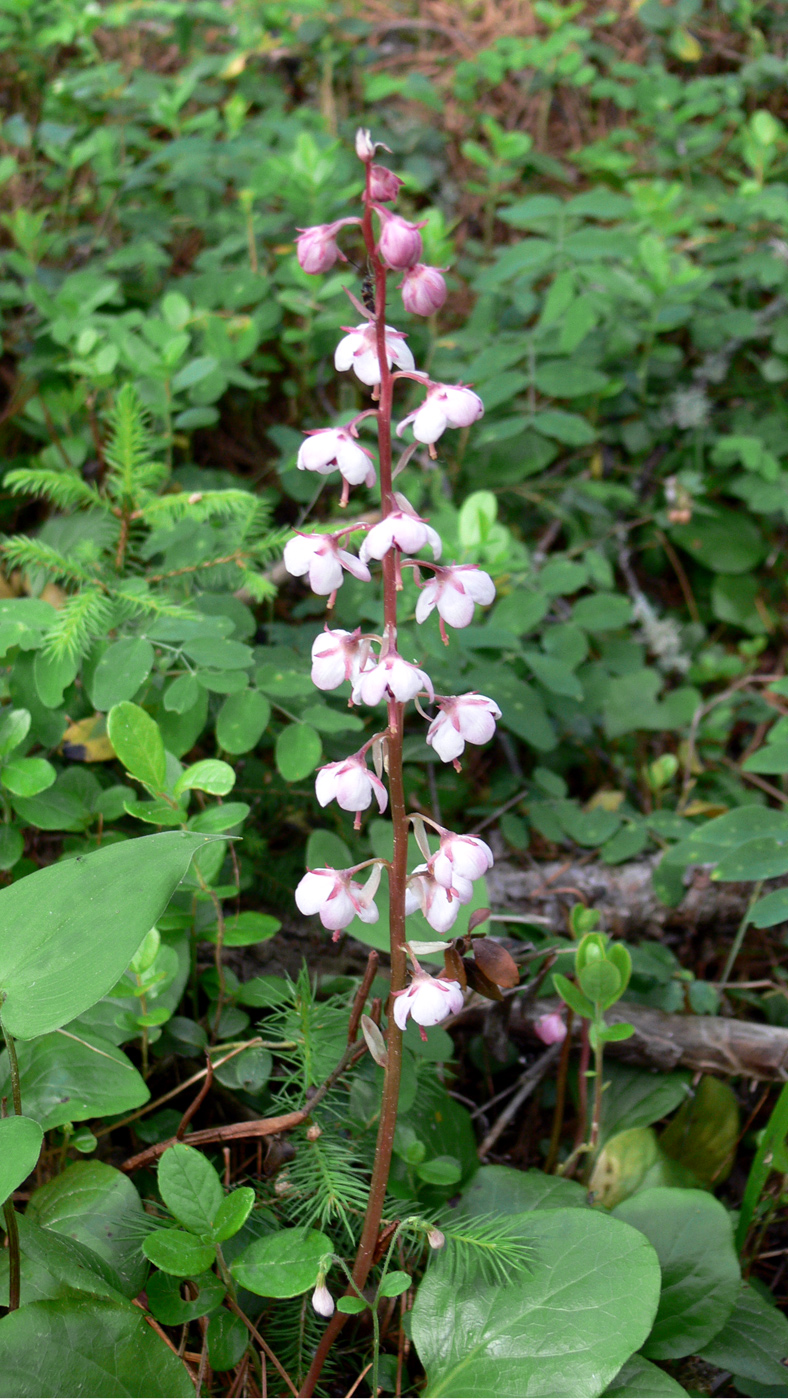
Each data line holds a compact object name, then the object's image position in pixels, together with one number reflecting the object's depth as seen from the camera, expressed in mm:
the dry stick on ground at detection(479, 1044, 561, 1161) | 359
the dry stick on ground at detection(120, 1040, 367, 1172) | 305
